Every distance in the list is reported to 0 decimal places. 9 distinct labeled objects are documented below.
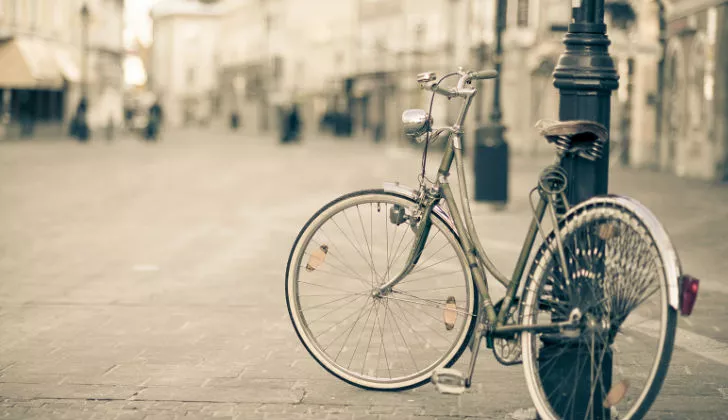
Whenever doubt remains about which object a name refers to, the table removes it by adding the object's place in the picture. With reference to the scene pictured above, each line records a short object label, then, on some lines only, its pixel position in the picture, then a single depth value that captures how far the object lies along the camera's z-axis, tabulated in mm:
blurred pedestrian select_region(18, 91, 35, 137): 45062
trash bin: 14891
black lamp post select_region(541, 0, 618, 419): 4277
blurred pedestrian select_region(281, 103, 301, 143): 48750
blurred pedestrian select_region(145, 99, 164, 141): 47219
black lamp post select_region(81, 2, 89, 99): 43875
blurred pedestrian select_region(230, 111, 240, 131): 86938
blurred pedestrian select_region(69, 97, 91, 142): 44188
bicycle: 3826
